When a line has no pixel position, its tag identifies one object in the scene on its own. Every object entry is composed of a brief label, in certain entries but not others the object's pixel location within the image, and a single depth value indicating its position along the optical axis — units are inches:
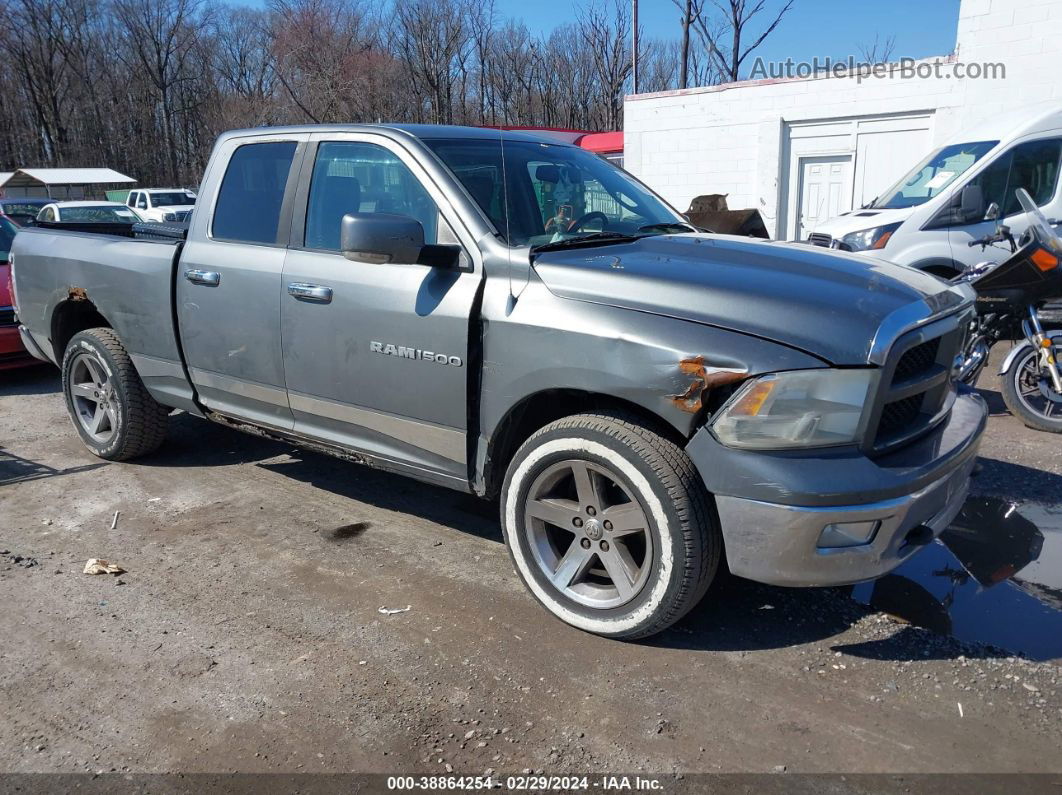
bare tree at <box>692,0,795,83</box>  1483.8
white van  312.2
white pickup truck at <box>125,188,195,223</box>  1124.8
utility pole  1124.5
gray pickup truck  107.7
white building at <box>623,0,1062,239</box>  467.5
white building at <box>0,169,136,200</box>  1587.1
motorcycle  230.7
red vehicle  301.3
